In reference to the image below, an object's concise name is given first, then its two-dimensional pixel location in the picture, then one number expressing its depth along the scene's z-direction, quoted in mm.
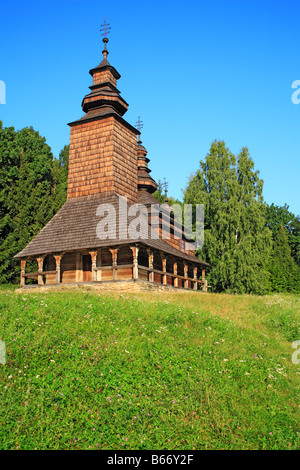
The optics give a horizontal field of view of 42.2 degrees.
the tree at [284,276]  39031
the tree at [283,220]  57712
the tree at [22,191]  30719
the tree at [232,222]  30281
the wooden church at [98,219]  21188
